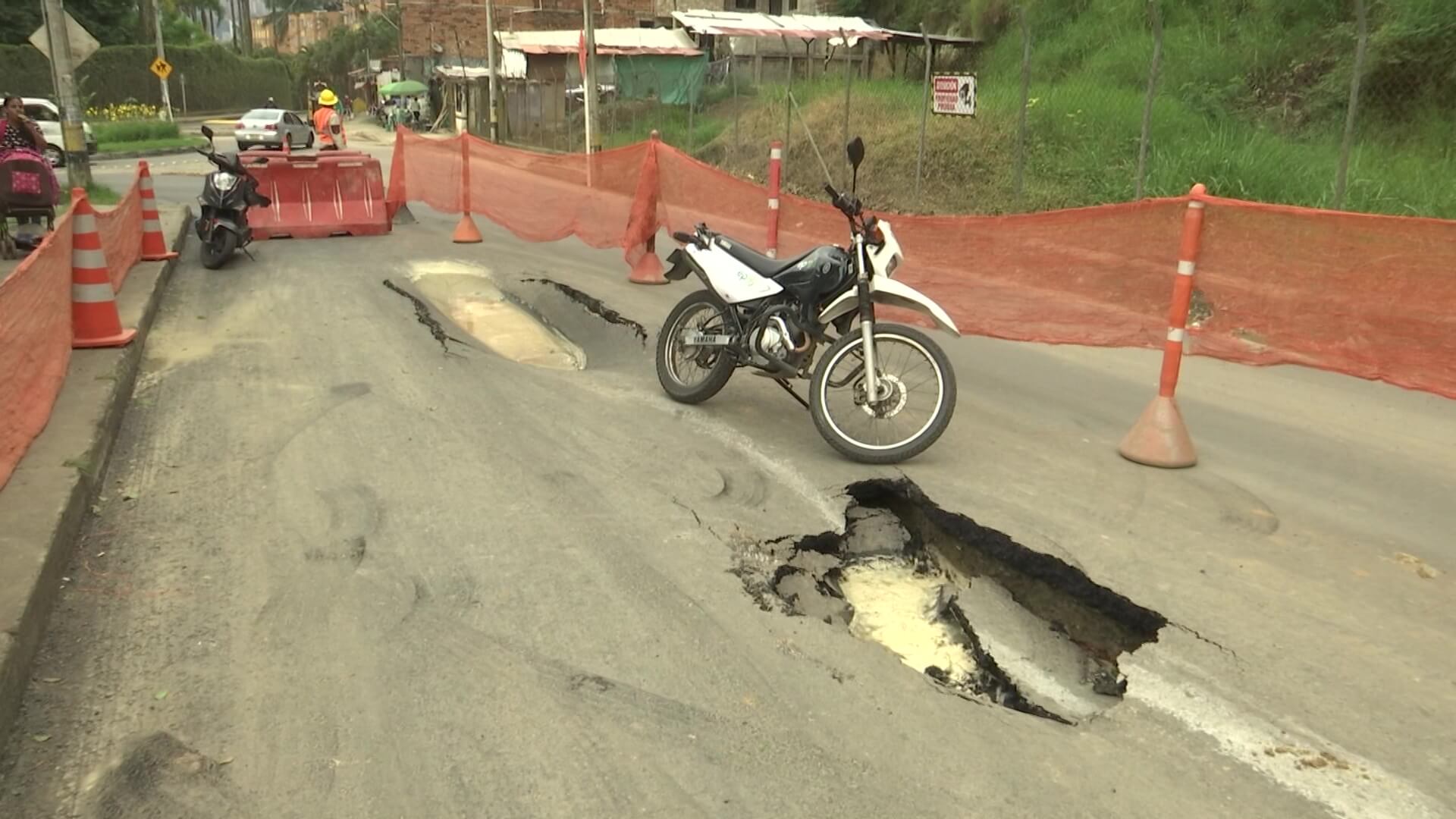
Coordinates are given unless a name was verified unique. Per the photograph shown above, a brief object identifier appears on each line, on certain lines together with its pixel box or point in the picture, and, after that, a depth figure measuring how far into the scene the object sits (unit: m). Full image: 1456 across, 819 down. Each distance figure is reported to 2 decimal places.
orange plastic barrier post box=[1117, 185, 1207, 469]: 5.54
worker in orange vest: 24.22
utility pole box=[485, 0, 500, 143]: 30.59
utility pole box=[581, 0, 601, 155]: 22.62
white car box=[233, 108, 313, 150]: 34.75
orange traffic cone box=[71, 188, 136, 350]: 7.04
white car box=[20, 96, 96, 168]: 27.02
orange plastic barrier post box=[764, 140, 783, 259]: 9.32
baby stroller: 10.92
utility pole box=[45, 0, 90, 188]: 15.45
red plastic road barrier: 13.24
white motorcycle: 5.65
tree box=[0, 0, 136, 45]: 48.34
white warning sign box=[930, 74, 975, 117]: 15.71
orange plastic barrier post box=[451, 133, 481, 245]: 12.70
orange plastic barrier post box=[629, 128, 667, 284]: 10.30
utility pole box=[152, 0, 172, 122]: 45.31
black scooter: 11.10
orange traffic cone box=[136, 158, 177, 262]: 10.88
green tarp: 35.91
